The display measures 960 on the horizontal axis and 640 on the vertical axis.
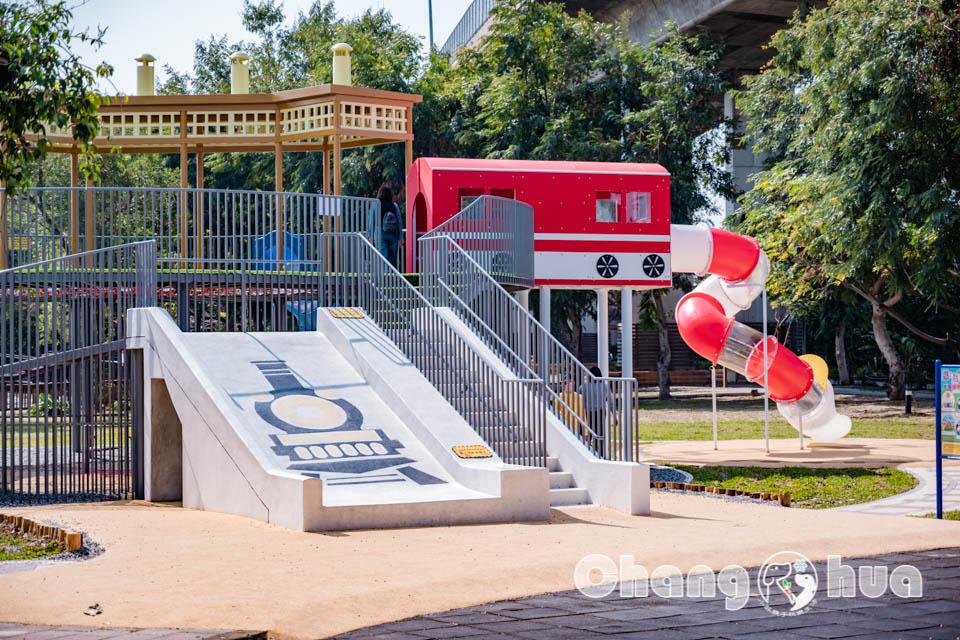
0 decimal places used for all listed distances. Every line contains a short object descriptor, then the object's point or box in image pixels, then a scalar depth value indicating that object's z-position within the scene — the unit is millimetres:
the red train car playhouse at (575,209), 23031
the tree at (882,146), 26359
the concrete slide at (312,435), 11906
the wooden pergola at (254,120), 21453
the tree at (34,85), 10648
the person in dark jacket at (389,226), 19844
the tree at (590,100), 38812
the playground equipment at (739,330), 22828
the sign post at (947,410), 12242
